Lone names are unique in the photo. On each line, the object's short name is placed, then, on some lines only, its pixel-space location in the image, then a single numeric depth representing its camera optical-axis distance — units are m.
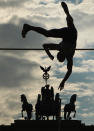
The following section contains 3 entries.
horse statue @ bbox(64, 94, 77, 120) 43.03
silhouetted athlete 12.62
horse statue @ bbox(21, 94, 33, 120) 42.63
